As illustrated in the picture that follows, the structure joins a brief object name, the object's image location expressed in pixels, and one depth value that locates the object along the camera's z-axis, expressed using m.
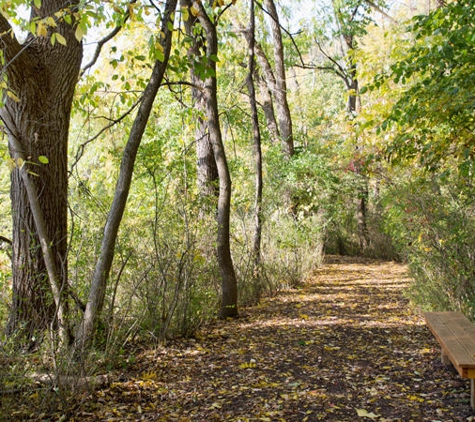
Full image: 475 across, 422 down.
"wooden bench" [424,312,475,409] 3.18
